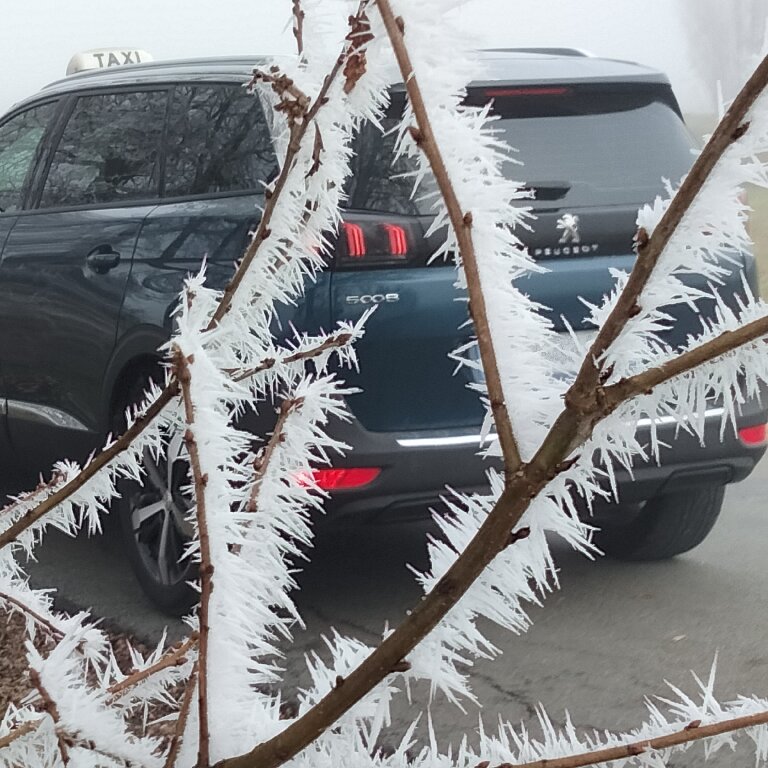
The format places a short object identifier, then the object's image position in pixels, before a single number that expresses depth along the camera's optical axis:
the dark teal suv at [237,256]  8.16
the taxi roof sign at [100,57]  12.20
